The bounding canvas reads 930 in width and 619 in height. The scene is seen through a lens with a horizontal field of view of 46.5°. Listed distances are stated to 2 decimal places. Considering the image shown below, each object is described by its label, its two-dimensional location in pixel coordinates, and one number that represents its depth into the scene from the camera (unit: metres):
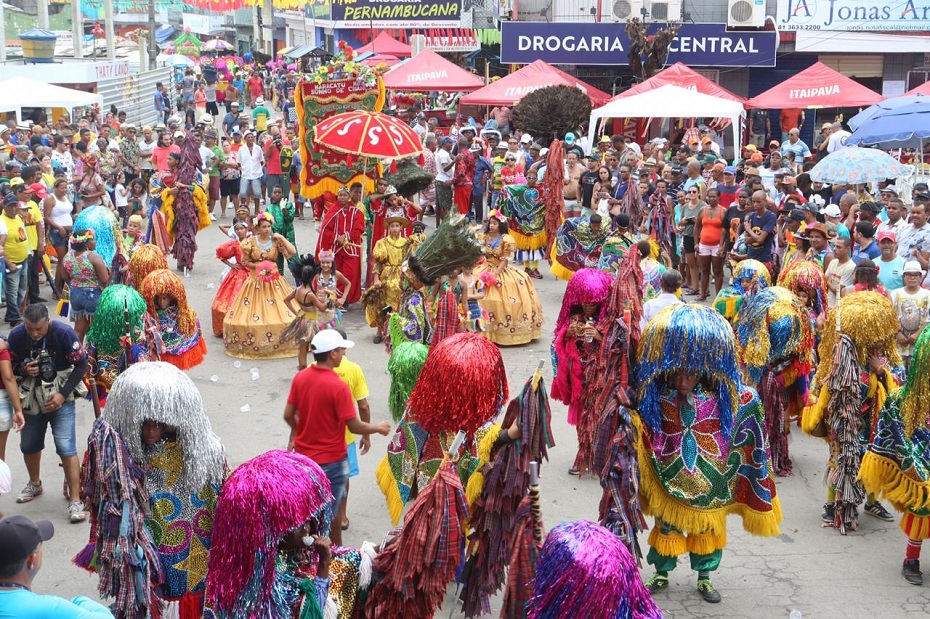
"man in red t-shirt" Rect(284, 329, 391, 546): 6.46
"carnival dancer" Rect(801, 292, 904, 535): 7.11
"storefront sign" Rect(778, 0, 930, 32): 26.64
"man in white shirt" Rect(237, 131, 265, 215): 19.59
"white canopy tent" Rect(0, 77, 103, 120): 21.64
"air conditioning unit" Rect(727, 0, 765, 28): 26.58
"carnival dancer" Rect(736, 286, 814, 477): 8.22
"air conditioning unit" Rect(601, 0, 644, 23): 28.28
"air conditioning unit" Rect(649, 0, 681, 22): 28.38
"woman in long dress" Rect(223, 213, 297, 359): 12.22
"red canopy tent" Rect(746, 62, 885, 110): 21.19
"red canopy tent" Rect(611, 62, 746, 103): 21.66
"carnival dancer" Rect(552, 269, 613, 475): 7.94
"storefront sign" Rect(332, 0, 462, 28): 34.69
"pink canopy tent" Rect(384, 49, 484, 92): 25.78
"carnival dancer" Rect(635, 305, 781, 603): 6.11
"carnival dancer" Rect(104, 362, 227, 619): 5.27
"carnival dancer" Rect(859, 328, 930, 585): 6.43
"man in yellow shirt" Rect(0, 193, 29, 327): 12.61
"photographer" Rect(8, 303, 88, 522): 7.45
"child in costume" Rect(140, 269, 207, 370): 9.30
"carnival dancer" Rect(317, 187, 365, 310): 13.49
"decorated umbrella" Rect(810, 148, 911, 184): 13.17
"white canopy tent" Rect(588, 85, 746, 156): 18.89
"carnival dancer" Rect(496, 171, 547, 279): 15.58
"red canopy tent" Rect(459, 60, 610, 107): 23.59
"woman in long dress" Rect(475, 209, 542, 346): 12.45
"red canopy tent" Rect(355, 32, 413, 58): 35.69
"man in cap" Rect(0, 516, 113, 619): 3.87
